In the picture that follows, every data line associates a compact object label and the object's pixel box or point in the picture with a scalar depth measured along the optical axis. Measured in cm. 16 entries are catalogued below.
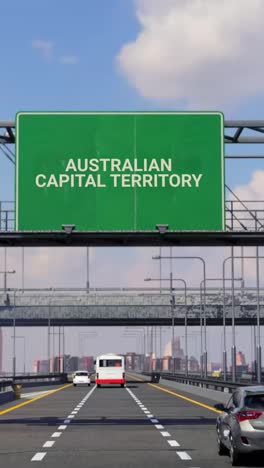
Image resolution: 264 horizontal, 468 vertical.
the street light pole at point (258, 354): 5352
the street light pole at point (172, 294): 8804
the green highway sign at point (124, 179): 2630
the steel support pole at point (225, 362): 6482
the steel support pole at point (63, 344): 14056
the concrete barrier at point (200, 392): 4600
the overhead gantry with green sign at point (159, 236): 2666
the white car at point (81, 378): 9031
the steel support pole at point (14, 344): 9145
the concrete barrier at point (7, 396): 4681
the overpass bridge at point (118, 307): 9981
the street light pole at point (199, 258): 7725
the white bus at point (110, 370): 8531
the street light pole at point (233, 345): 5445
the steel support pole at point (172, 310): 9288
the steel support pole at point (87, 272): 11631
